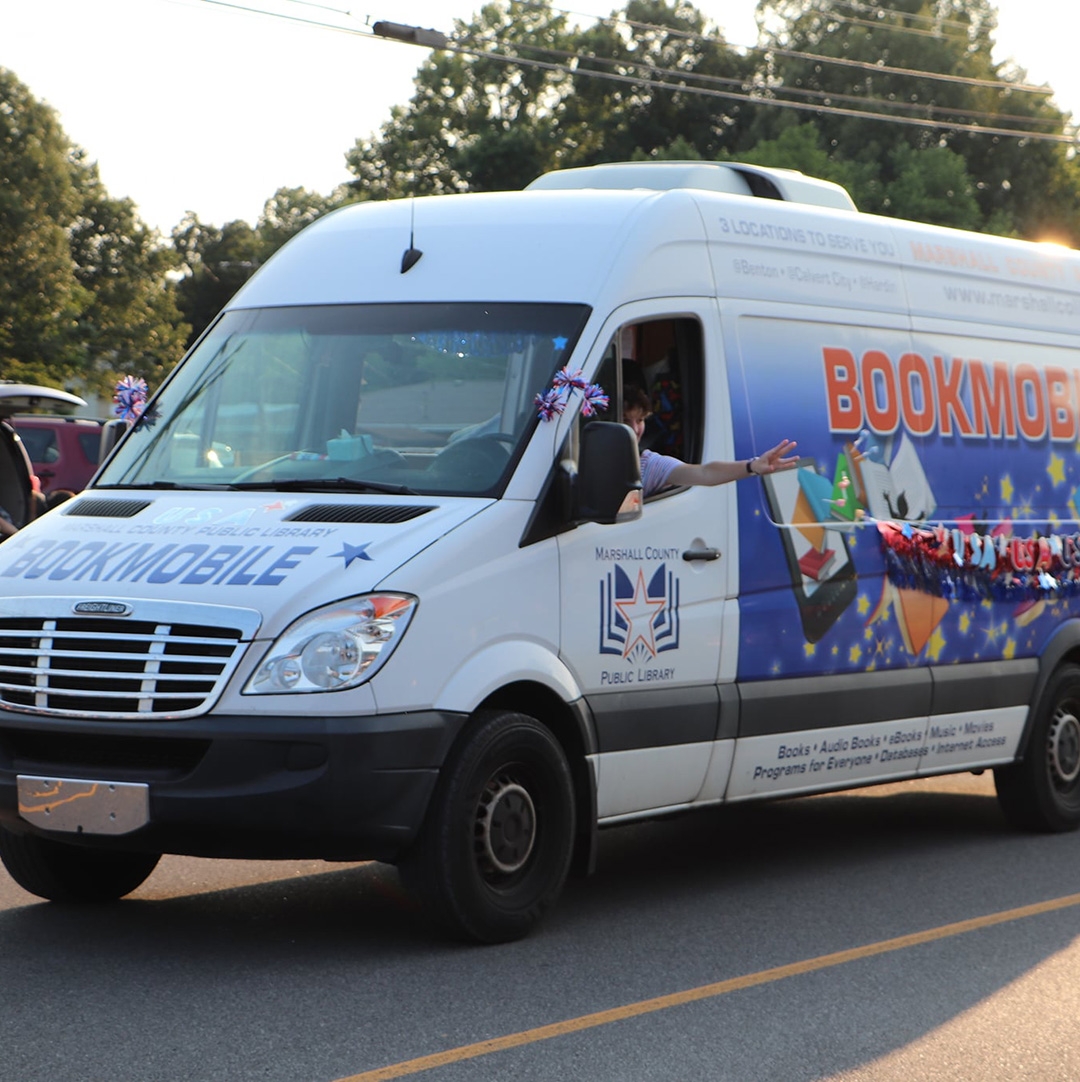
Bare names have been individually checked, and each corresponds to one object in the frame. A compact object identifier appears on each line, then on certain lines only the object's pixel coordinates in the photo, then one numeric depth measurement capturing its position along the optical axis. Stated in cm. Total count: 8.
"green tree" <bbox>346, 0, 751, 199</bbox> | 6322
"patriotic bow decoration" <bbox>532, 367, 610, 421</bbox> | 691
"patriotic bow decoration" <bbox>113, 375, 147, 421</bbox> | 815
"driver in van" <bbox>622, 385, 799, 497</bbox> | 742
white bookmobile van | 622
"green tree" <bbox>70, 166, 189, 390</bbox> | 4734
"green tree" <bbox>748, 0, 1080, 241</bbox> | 5909
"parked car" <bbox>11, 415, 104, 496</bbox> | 2198
